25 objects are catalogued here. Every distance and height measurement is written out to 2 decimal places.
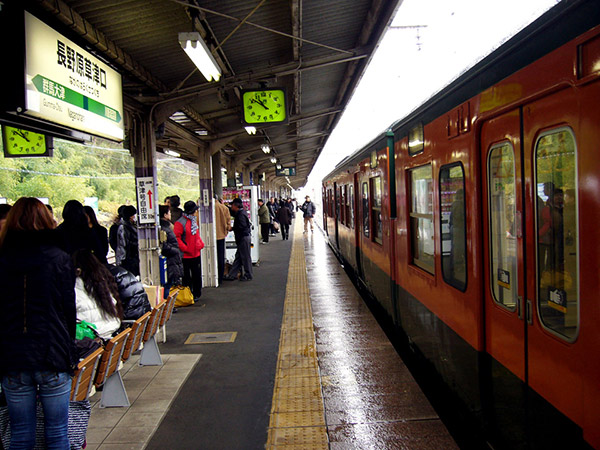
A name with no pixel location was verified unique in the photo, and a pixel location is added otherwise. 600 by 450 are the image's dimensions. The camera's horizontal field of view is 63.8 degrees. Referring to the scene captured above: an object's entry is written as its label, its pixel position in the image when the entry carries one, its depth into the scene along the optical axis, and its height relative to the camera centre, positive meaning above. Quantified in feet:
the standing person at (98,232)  13.66 -0.45
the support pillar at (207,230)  31.24 -1.12
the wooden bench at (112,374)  11.26 -3.83
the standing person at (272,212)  71.55 -0.31
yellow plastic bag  25.05 -4.39
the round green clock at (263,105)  23.49 +5.14
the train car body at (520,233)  5.66 -0.51
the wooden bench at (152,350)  15.53 -4.55
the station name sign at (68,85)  11.50 +3.68
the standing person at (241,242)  32.65 -2.10
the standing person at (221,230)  32.22 -1.22
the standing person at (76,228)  12.81 -0.29
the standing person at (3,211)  13.98 +0.28
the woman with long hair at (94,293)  12.29 -1.96
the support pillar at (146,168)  22.63 +2.21
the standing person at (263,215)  55.93 -0.51
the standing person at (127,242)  23.13 -1.25
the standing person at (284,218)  65.98 -1.15
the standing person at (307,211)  70.49 -0.35
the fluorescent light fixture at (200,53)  14.11 +5.00
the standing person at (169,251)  22.90 -1.74
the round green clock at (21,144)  26.89 +4.27
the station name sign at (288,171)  76.65 +6.32
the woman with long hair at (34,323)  7.97 -1.74
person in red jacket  25.32 -1.57
